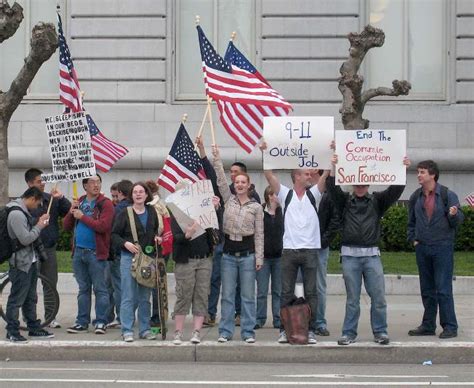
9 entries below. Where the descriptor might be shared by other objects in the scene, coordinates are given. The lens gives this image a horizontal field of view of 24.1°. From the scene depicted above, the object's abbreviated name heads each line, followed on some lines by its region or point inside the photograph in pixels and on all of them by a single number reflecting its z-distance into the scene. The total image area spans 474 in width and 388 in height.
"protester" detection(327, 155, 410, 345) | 11.77
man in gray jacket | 11.95
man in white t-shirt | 11.86
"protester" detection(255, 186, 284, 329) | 12.74
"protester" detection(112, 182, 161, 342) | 12.13
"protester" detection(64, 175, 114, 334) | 12.79
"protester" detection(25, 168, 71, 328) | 13.02
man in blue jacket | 12.29
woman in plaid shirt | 12.03
